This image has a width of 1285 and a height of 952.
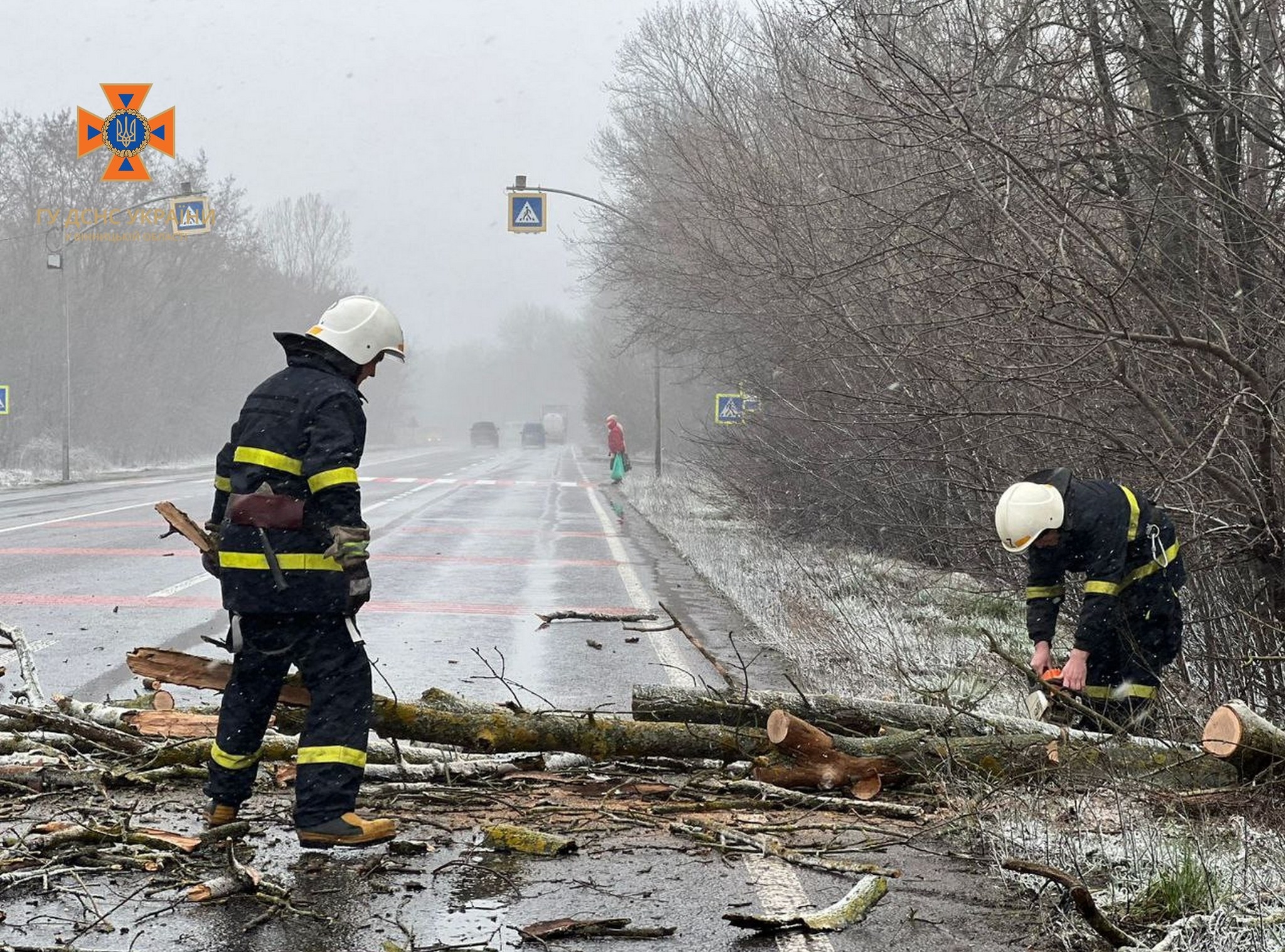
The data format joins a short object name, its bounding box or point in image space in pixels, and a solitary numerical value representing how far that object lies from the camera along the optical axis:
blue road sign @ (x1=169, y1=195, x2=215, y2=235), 34.28
